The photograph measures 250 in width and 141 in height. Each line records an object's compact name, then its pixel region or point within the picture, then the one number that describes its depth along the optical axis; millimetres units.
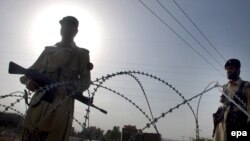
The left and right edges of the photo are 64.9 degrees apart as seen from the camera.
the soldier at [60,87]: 2282
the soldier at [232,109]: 2799
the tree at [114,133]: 23338
